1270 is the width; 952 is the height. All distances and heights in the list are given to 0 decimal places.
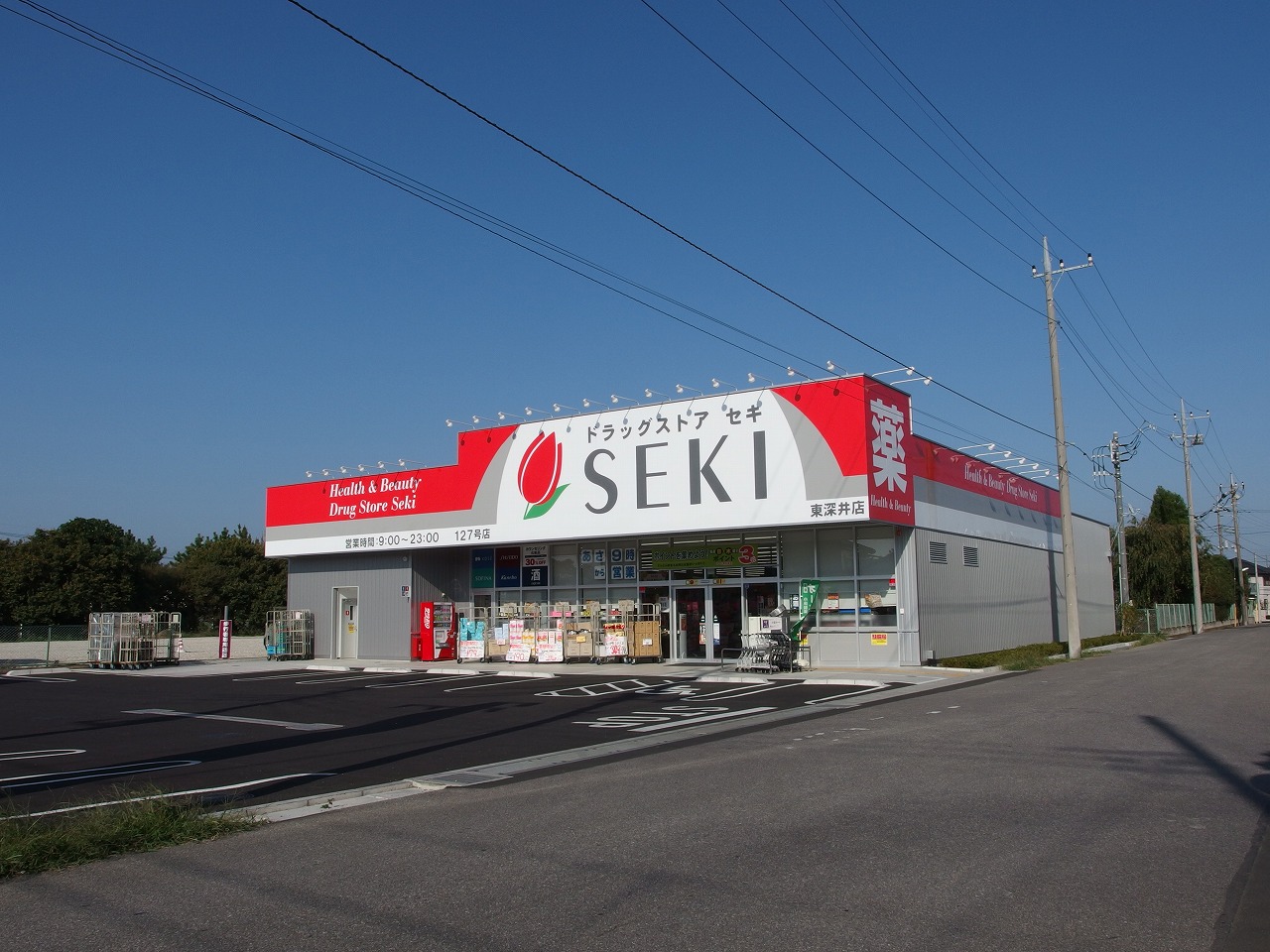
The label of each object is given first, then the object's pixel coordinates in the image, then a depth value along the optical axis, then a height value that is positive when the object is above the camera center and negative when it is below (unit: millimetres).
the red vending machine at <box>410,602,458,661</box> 32656 -1031
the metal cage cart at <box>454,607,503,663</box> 31641 -1226
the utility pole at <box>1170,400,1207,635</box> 57781 +2078
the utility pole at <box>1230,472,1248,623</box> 79750 +2436
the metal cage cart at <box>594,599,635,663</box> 28609 -967
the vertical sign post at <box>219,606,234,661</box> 37469 -1229
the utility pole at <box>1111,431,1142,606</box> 46906 +3598
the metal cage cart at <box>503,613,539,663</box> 30219 -1129
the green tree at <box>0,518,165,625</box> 58344 +1779
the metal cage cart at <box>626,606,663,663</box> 28469 -1160
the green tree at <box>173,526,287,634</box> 68938 +1318
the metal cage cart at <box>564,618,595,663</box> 29516 -1208
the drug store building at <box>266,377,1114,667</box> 25859 +1838
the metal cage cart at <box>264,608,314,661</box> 35625 -1145
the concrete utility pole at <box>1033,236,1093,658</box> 29719 +3047
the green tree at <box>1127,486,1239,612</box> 62250 +1778
